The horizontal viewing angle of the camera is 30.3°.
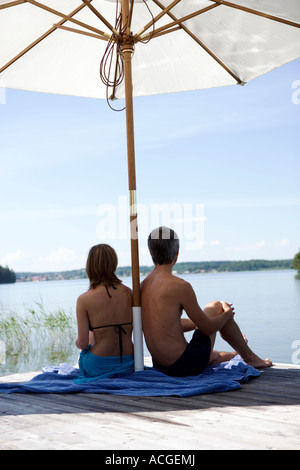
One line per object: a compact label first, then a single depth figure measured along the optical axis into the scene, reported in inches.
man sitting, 126.9
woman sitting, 128.5
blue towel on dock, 117.3
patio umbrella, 144.8
